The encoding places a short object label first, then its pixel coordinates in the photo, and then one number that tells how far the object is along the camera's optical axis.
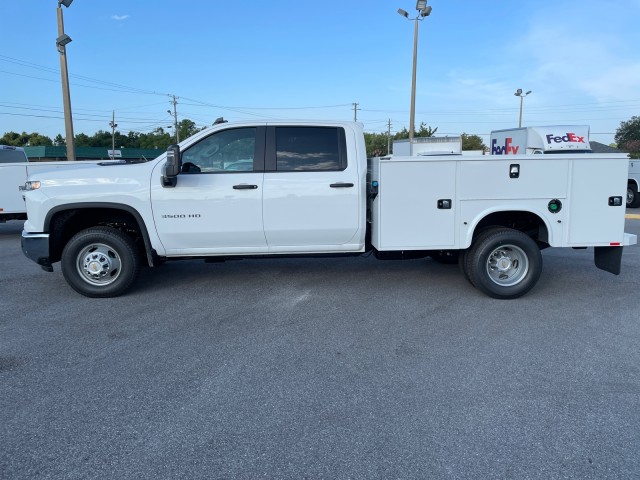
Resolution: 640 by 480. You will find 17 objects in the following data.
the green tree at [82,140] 79.56
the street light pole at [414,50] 23.12
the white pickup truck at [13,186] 10.99
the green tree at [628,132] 73.22
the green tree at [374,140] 67.39
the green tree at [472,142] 62.59
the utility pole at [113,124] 84.38
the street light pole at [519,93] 47.19
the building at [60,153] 53.21
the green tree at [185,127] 74.69
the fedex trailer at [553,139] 17.42
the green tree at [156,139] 75.94
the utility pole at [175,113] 74.53
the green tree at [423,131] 57.25
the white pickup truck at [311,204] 5.66
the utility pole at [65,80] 16.84
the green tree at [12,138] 73.37
